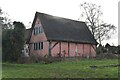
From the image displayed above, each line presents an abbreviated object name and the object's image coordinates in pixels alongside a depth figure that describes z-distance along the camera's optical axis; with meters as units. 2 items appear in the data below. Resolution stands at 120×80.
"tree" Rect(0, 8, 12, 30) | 42.64
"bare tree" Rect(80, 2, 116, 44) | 68.25
